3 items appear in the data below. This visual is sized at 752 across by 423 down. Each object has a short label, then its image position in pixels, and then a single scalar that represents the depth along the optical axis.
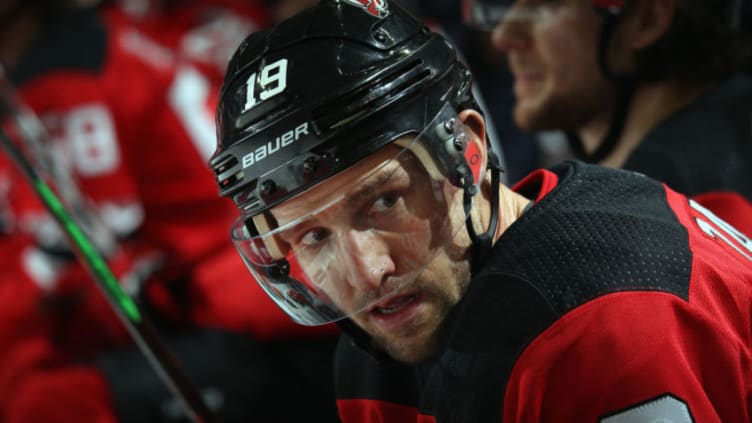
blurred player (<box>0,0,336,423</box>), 5.12
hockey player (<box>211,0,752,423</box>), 2.47
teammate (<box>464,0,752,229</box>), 4.53
